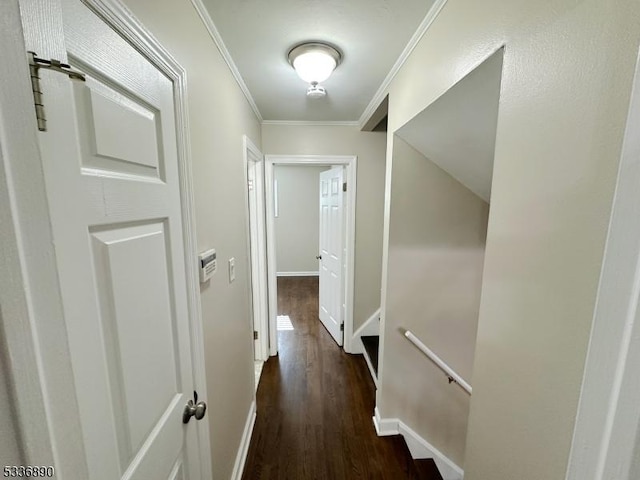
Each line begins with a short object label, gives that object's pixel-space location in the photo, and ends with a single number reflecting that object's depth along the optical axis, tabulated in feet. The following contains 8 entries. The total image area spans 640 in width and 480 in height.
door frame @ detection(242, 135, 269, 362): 7.81
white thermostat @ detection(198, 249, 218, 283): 3.37
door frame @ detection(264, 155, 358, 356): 8.28
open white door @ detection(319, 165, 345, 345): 9.11
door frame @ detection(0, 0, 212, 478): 1.02
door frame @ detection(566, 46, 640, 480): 1.26
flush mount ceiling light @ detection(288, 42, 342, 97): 4.26
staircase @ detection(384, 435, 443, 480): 5.36
